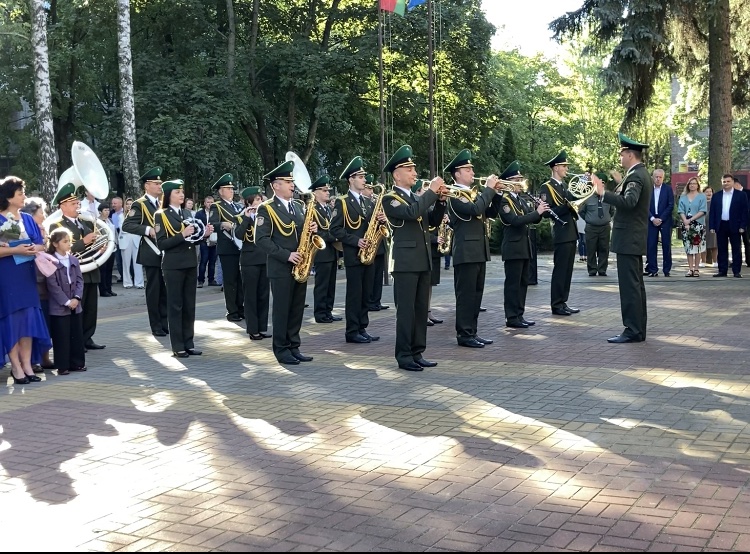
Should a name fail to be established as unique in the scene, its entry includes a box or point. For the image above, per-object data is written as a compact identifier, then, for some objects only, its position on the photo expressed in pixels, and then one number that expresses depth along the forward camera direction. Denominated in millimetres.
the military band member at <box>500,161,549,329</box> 11867
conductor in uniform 10508
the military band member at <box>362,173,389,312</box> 13166
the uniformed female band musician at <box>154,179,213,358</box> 10805
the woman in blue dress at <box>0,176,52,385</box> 9406
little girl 9914
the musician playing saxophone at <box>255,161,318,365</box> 10070
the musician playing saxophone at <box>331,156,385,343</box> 11648
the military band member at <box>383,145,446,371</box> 9305
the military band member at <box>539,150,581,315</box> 12609
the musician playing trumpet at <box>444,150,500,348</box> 10633
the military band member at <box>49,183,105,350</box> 10883
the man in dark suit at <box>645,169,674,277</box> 17641
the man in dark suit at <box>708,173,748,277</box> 17359
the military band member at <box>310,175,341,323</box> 13148
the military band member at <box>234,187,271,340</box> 12148
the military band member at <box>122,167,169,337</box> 11641
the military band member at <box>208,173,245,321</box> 13594
